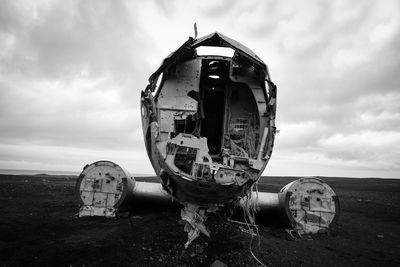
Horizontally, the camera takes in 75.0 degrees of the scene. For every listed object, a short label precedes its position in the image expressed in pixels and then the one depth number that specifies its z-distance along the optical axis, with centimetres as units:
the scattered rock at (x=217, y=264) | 413
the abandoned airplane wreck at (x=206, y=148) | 450
